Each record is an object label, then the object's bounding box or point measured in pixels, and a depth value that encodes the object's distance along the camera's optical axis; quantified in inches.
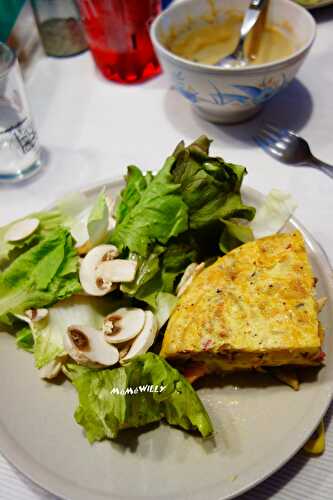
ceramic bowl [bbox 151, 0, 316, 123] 20.4
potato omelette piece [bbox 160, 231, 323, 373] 14.1
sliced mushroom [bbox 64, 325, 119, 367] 14.6
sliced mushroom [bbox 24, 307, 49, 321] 15.7
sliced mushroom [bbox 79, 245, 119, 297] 15.8
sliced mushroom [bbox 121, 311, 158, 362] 14.7
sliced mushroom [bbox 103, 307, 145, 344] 15.0
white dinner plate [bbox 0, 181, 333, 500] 12.7
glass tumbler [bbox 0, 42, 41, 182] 22.9
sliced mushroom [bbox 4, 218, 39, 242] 17.3
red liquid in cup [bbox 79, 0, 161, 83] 25.1
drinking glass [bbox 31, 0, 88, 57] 28.7
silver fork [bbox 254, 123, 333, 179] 21.7
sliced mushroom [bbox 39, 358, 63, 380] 15.0
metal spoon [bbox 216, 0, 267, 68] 23.6
